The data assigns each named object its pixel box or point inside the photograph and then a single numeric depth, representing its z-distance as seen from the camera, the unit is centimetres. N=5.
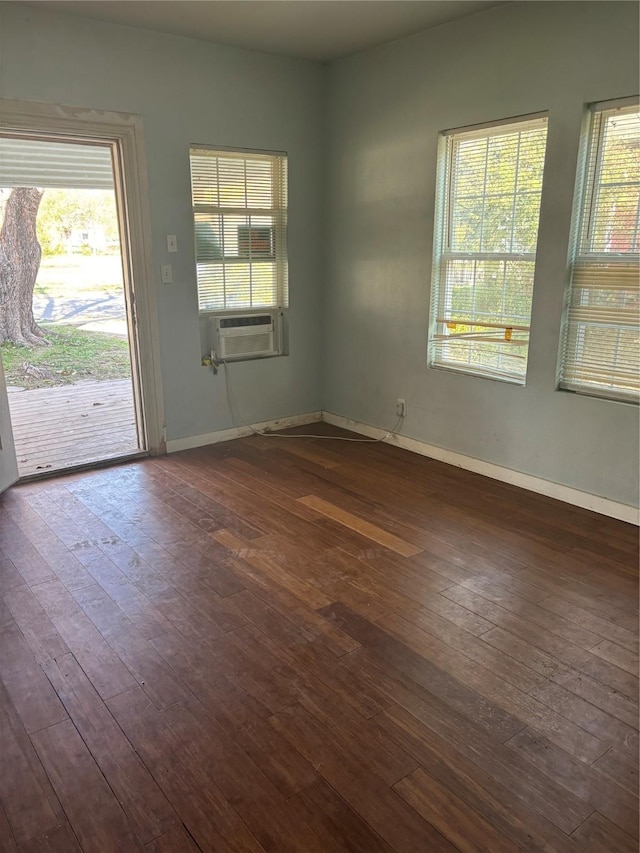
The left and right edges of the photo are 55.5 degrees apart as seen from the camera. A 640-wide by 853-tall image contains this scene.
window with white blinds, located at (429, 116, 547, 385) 341
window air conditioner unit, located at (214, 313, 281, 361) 440
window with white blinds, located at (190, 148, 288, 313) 416
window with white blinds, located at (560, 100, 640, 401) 299
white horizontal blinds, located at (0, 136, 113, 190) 436
